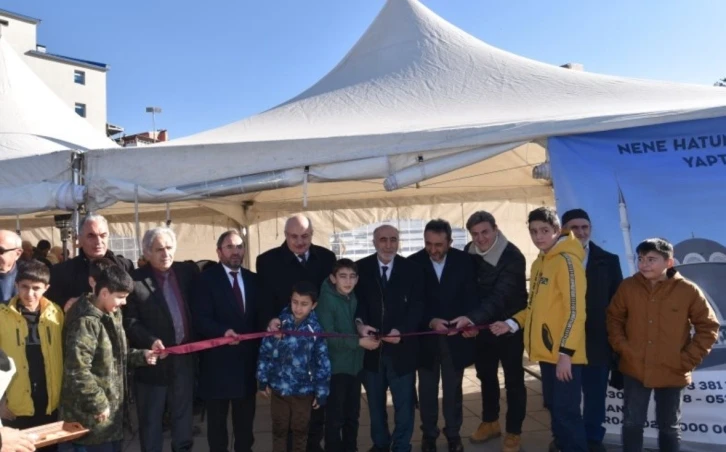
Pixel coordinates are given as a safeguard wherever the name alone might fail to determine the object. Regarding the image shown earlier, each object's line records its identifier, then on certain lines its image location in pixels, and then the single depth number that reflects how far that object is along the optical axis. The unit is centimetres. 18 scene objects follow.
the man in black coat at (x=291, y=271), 376
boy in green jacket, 349
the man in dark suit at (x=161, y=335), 324
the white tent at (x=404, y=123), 390
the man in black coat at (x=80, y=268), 338
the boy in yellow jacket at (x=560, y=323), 310
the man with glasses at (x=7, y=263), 305
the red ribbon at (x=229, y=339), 325
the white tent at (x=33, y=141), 405
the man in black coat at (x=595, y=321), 343
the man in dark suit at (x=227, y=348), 342
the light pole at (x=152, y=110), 2803
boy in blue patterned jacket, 334
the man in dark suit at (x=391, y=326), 359
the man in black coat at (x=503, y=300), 379
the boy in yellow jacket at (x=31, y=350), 278
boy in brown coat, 305
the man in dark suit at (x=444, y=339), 373
